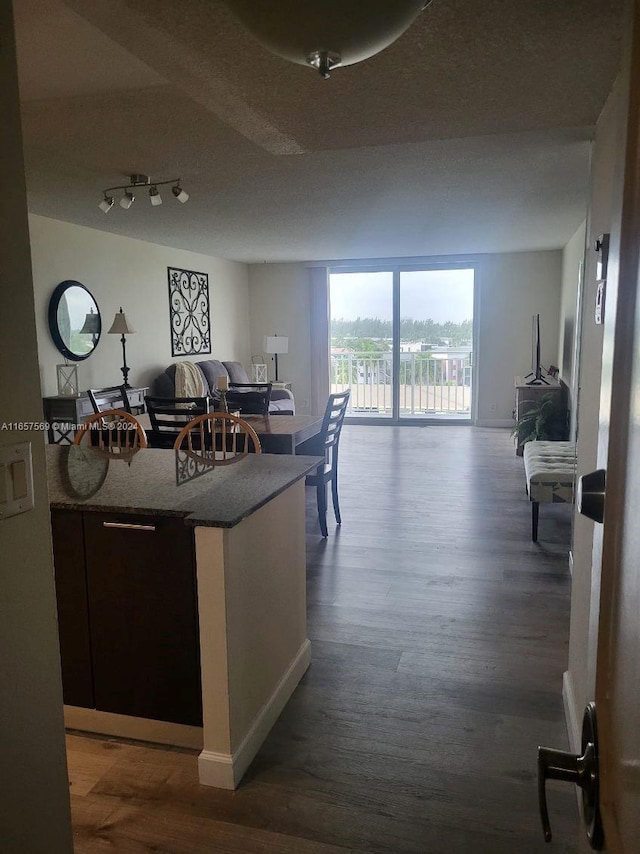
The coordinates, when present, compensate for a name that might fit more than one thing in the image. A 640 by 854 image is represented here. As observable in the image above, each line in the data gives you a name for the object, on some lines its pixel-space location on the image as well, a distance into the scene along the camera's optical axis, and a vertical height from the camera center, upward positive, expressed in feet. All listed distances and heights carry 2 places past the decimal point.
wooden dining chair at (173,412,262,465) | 9.40 -1.59
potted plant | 20.08 -2.40
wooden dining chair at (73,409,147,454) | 10.89 -1.48
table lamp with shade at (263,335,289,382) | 30.30 +0.23
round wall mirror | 18.07 +0.89
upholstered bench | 13.03 -2.78
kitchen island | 6.31 -2.73
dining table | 12.98 -1.71
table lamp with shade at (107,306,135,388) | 19.34 +0.73
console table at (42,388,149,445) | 17.22 -1.74
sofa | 23.02 -1.25
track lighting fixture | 13.15 +3.35
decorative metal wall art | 24.99 +1.54
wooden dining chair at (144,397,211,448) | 12.71 -1.48
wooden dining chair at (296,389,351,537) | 13.85 -2.30
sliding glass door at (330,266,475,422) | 29.35 +0.39
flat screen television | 23.79 -0.90
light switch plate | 3.31 -0.69
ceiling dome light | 2.86 +1.51
